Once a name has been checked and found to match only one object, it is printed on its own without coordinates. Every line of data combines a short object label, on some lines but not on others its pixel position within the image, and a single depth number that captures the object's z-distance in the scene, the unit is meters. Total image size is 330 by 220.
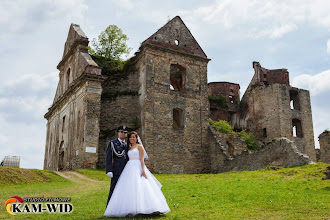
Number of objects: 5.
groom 8.55
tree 29.30
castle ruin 24.89
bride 7.82
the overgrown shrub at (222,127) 29.38
